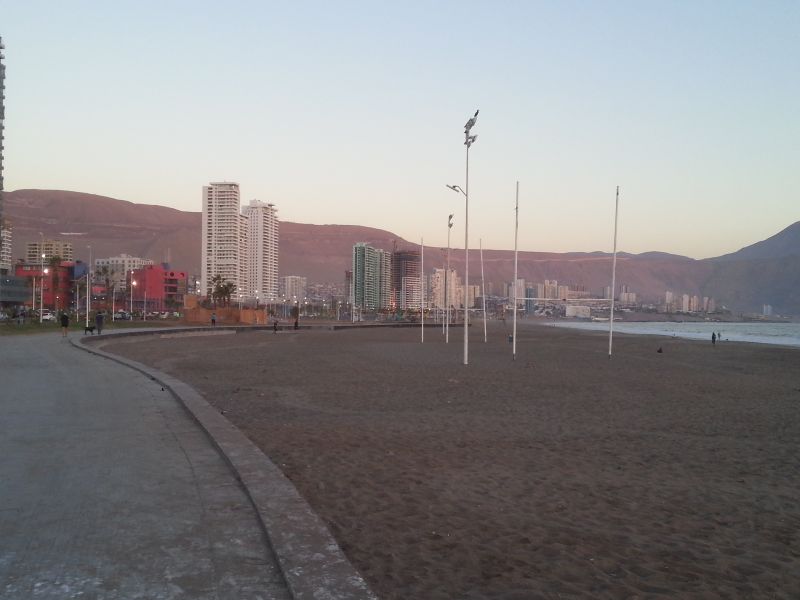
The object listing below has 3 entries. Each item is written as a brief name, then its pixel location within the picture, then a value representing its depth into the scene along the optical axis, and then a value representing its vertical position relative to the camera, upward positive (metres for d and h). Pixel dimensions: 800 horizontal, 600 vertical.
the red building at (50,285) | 115.68 +0.22
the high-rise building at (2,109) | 99.25 +28.94
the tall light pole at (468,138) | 24.61 +5.71
